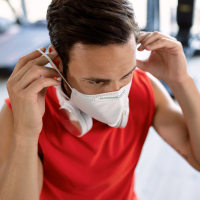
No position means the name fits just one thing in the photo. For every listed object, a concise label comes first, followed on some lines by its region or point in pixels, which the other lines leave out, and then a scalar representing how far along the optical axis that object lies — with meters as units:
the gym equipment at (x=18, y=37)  3.92
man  0.86
